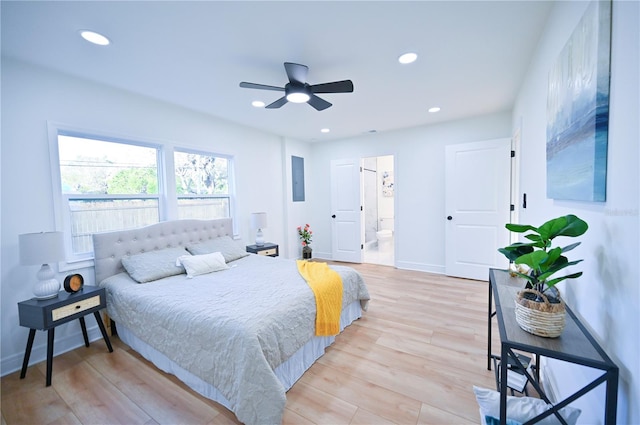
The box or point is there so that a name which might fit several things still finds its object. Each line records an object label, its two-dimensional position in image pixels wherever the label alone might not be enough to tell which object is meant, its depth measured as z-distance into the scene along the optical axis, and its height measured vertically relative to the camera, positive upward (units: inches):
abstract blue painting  37.9 +15.3
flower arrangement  206.8 -27.1
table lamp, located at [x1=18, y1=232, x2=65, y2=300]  75.1 -14.5
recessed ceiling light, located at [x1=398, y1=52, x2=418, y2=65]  85.4 +49.6
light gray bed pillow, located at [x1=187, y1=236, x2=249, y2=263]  124.1 -22.7
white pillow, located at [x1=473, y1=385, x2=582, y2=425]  43.8 -37.7
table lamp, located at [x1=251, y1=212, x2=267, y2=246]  160.1 -12.7
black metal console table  32.0 -21.8
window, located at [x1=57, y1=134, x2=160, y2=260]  97.3 +8.4
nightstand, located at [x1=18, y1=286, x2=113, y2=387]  75.0 -33.1
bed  59.0 -31.9
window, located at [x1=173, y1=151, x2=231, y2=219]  136.1 +11.3
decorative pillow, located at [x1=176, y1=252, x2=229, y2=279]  106.1 -26.0
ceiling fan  80.2 +39.7
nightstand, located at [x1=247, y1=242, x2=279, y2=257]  157.2 -29.4
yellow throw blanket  82.1 -33.5
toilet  266.9 -35.6
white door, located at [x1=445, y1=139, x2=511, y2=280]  146.4 -4.4
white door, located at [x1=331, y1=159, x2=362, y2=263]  203.8 -8.1
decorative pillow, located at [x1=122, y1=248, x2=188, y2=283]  98.4 -24.7
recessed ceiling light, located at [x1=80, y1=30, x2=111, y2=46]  70.7 +49.2
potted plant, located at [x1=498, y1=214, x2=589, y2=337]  37.3 -14.4
